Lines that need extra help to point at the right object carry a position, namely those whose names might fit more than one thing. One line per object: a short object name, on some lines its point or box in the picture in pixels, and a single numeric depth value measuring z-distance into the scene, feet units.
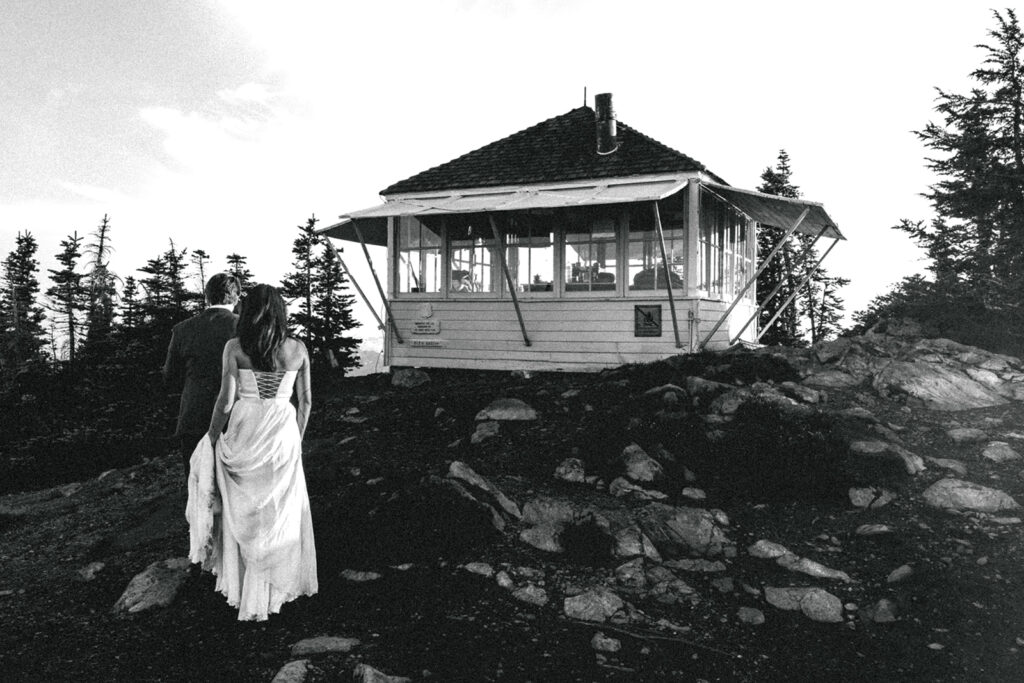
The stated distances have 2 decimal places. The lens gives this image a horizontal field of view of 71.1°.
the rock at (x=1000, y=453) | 26.27
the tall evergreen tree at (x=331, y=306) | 101.15
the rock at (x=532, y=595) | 17.21
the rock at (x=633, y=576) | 18.20
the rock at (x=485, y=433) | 29.99
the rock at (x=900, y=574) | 18.03
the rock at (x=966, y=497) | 22.12
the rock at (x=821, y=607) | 16.62
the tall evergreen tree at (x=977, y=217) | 43.21
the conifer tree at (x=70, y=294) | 104.58
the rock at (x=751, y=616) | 16.44
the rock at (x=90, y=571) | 19.92
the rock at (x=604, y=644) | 14.89
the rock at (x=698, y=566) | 19.06
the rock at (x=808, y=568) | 18.48
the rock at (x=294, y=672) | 13.09
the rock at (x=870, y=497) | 22.90
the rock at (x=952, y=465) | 24.95
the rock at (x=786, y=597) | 17.19
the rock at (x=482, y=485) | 21.97
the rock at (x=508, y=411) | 32.65
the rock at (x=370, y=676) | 12.98
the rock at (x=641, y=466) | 25.25
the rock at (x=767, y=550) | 19.72
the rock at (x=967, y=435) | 28.04
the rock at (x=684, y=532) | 20.33
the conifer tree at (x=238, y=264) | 107.45
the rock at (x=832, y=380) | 35.47
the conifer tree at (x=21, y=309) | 106.73
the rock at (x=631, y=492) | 24.02
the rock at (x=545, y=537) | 20.17
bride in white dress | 15.29
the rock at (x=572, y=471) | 25.45
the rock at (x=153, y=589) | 17.37
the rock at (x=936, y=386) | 32.83
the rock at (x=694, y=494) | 24.07
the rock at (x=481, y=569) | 18.39
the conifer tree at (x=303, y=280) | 101.50
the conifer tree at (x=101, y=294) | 101.38
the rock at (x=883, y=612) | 16.39
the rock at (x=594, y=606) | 16.61
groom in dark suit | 17.69
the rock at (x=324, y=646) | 14.37
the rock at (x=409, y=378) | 47.47
